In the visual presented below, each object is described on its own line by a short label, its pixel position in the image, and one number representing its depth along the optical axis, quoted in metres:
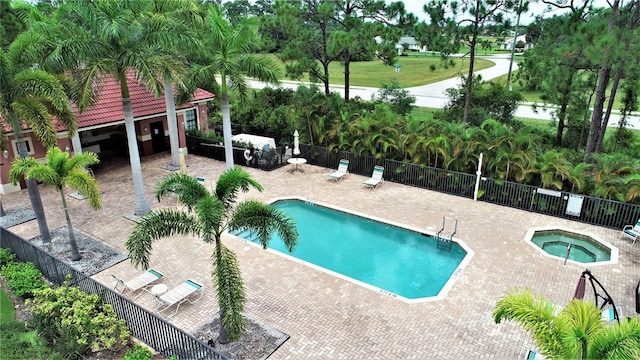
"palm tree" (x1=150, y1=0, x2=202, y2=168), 14.44
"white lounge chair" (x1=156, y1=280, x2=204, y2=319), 10.73
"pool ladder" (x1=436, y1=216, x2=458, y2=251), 14.48
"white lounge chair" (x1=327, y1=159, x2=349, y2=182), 19.78
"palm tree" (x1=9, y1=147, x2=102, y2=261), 11.30
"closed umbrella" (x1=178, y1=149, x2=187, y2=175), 17.98
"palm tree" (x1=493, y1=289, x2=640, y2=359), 5.70
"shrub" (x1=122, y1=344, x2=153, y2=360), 8.64
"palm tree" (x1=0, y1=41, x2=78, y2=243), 11.85
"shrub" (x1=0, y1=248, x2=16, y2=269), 12.56
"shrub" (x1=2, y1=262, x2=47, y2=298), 11.34
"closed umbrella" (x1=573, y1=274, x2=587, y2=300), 9.52
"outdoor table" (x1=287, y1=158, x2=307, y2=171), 21.02
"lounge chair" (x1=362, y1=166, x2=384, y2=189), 18.86
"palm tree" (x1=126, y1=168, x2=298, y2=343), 8.44
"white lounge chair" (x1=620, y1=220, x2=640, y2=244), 13.95
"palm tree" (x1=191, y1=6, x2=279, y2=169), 16.22
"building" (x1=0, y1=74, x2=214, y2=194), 19.27
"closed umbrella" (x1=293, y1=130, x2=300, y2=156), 20.88
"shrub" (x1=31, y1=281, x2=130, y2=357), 9.23
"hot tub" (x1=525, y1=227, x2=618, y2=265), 13.62
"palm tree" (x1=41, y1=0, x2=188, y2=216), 13.04
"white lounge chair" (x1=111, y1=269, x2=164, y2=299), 11.44
